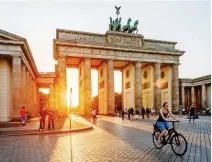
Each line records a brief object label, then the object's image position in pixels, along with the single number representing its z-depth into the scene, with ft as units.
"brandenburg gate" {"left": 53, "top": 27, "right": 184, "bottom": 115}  154.81
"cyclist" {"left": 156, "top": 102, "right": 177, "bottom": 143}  34.57
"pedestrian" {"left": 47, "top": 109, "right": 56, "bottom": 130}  64.87
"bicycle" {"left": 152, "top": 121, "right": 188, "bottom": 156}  30.62
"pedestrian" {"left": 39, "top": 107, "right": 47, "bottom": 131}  63.14
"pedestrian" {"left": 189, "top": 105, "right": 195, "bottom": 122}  89.11
